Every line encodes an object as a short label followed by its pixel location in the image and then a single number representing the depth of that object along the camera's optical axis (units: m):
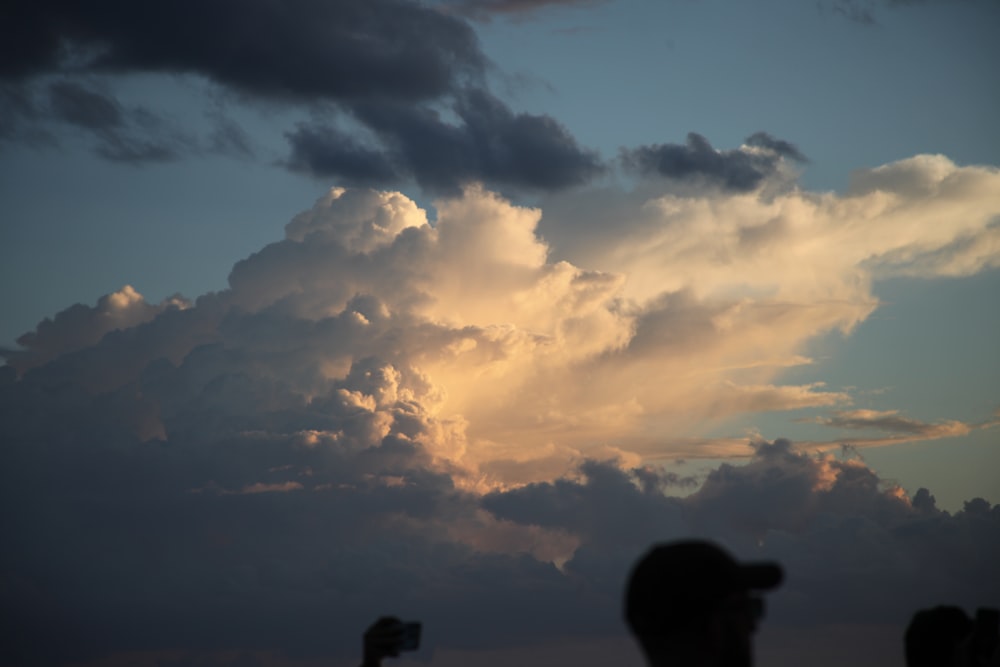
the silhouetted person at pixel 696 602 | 9.42
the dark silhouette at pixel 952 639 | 16.55
